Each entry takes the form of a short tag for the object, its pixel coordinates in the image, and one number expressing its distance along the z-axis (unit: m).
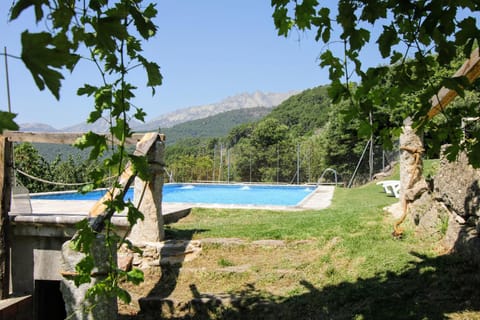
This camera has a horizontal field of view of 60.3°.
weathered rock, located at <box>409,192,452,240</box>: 4.84
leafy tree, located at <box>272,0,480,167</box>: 1.52
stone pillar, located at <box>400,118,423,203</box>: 5.71
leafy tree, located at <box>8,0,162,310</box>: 1.06
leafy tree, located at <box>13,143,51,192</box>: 13.85
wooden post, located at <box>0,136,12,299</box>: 5.64
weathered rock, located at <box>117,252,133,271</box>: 5.39
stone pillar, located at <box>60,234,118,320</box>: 3.69
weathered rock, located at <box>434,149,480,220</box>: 4.31
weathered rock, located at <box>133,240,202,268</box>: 5.38
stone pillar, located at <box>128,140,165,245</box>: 5.45
